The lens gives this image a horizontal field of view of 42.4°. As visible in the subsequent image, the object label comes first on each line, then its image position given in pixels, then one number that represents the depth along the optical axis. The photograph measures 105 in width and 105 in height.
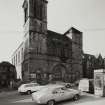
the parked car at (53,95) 10.30
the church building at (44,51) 29.62
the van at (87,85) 15.28
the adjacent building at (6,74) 27.43
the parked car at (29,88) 16.53
